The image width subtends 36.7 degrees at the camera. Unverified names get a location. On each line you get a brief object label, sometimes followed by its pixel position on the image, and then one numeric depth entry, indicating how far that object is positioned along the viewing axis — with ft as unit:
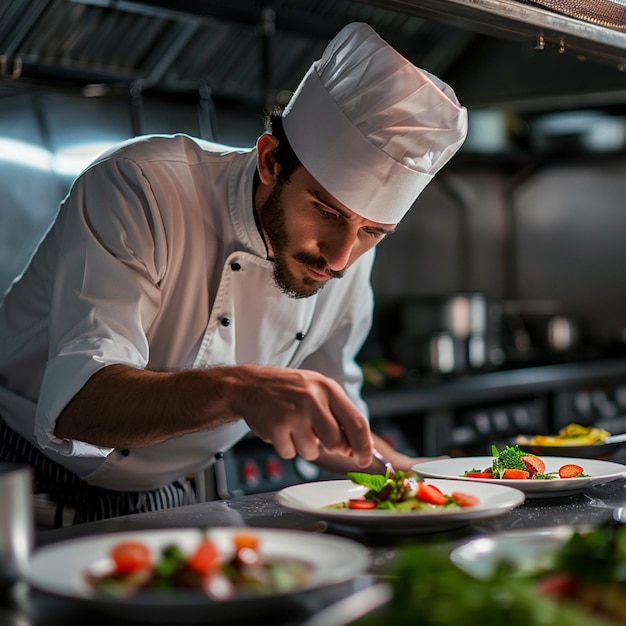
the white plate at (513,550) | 3.31
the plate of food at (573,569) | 2.84
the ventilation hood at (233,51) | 9.85
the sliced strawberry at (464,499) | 4.41
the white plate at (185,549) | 2.76
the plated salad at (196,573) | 2.93
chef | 4.98
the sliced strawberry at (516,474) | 5.16
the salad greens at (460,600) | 2.48
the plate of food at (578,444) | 6.11
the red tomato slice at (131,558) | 3.06
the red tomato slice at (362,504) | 4.37
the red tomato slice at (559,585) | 2.95
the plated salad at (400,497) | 4.35
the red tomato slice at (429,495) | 4.36
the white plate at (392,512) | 4.04
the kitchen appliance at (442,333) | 12.81
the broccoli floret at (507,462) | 5.27
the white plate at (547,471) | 4.93
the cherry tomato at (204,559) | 2.97
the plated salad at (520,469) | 5.21
